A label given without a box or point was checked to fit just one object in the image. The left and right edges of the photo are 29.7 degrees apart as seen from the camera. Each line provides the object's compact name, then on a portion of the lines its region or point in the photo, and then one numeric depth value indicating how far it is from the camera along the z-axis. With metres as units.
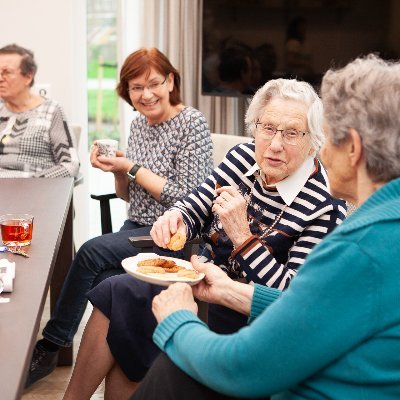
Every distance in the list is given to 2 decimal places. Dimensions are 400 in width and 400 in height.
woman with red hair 2.80
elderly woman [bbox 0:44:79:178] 3.50
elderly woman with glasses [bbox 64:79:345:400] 2.09
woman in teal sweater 1.18
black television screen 3.74
